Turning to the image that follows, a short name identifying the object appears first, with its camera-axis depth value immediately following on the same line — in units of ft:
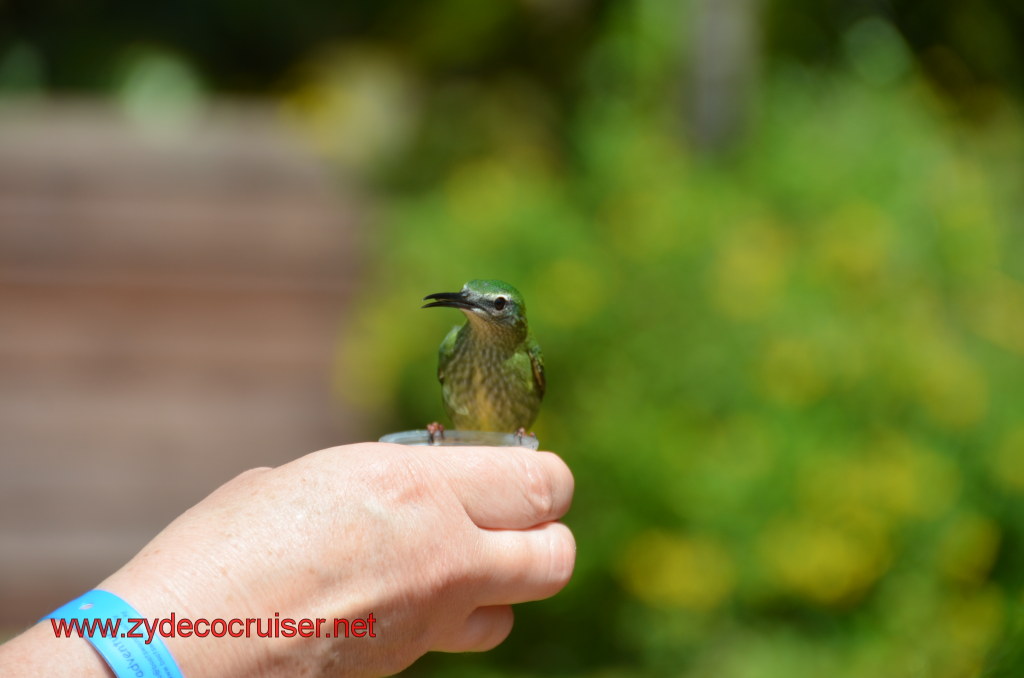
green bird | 5.58
